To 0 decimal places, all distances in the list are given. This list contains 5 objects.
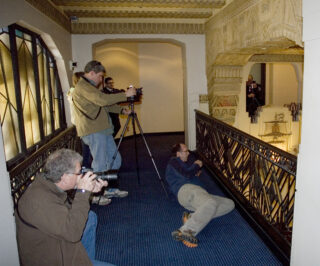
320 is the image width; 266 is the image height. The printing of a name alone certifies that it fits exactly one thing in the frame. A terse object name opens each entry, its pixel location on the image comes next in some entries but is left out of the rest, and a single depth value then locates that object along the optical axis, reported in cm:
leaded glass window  285
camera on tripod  349
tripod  371
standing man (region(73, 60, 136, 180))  327
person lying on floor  286
